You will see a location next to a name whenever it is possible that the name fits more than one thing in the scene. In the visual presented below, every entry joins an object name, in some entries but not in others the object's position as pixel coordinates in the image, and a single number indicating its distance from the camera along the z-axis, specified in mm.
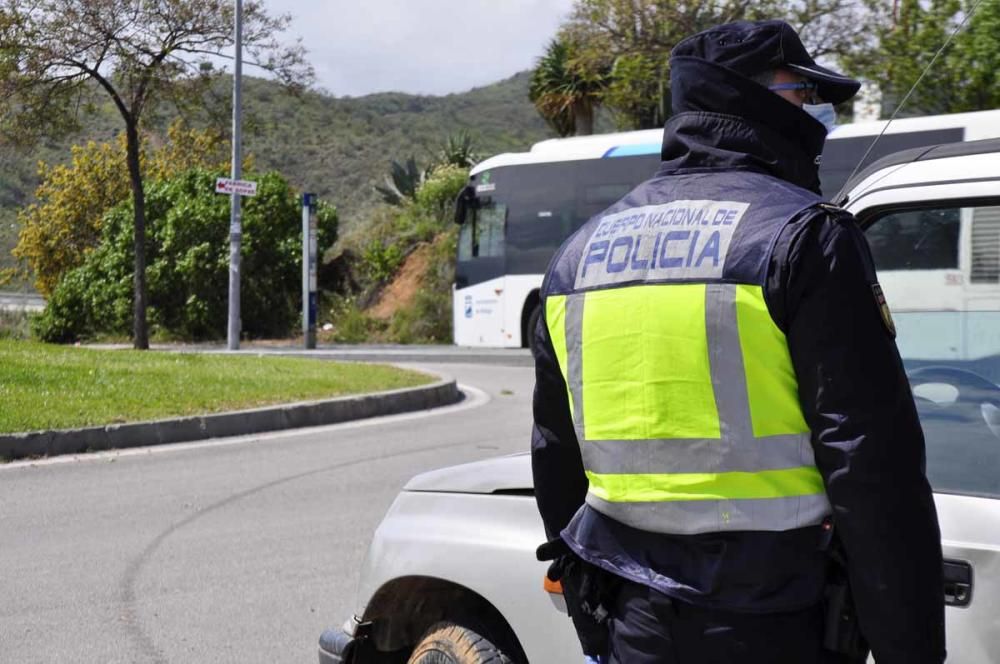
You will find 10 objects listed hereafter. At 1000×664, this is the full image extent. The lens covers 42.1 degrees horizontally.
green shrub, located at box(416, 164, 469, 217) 35156
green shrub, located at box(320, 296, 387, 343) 32094
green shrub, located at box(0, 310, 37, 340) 34469
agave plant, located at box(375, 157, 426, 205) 37781
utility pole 25078
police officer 2012
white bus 22766
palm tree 33762
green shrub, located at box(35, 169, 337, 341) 32406
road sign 24109
